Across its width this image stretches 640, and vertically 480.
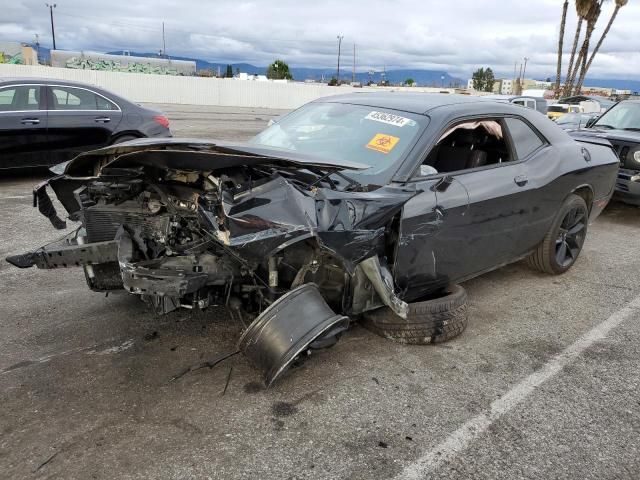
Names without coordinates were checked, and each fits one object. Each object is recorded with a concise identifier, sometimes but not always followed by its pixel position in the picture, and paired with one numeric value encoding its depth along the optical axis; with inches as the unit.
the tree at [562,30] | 1101.1
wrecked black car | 110.4
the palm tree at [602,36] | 1107.9
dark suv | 277.3
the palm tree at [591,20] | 1083.3
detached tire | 136.6
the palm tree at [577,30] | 1082.7
